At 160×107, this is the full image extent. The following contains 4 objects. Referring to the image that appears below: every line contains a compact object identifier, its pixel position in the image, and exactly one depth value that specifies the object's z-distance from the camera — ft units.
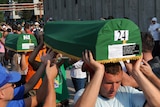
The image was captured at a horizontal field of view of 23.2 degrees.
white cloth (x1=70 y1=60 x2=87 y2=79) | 23.93
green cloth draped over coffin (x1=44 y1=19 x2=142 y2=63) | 8.47
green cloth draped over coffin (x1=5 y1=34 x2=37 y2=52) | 18.01
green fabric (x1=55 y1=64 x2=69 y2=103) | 19.53
